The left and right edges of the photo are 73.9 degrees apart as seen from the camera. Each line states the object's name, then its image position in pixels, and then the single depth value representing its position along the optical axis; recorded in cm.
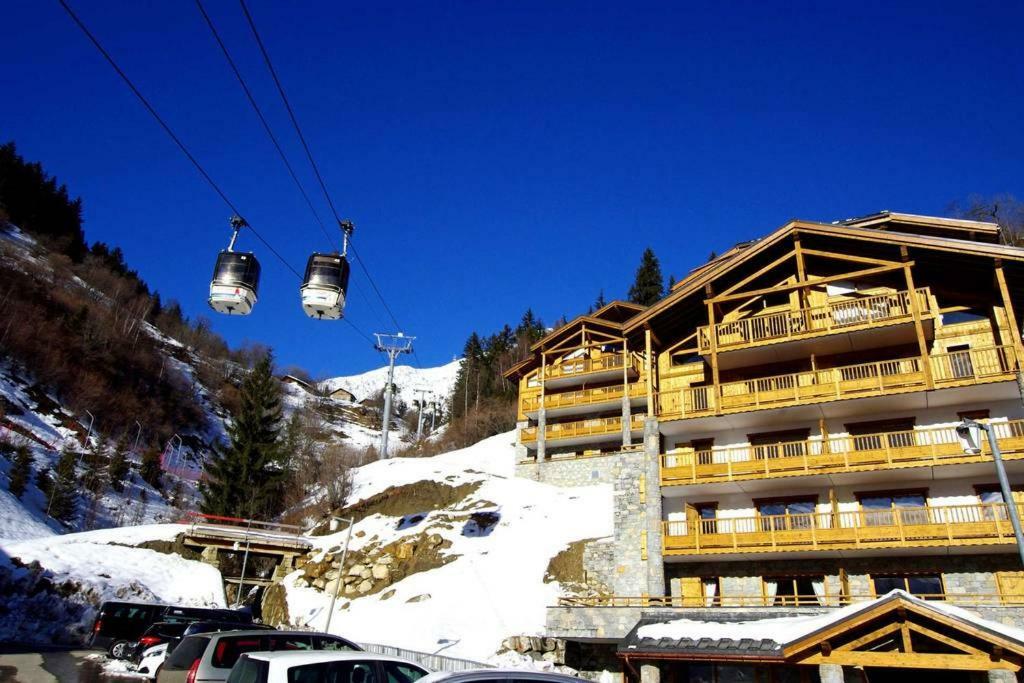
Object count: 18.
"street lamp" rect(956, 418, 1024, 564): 1459
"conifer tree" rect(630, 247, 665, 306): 7350
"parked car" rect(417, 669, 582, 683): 787
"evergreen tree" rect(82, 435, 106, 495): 4916
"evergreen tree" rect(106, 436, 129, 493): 5188
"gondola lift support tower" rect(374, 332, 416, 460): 6113
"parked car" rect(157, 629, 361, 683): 1157
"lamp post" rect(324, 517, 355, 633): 2734
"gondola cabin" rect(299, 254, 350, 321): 1492
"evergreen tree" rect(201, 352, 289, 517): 4638
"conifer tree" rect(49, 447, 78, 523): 4338
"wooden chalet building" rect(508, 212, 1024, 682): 2161
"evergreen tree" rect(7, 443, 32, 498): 4066
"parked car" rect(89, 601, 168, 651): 2312
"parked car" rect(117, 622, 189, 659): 2019
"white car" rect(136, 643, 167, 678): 1906
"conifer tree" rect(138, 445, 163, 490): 5769
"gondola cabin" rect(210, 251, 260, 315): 1427
